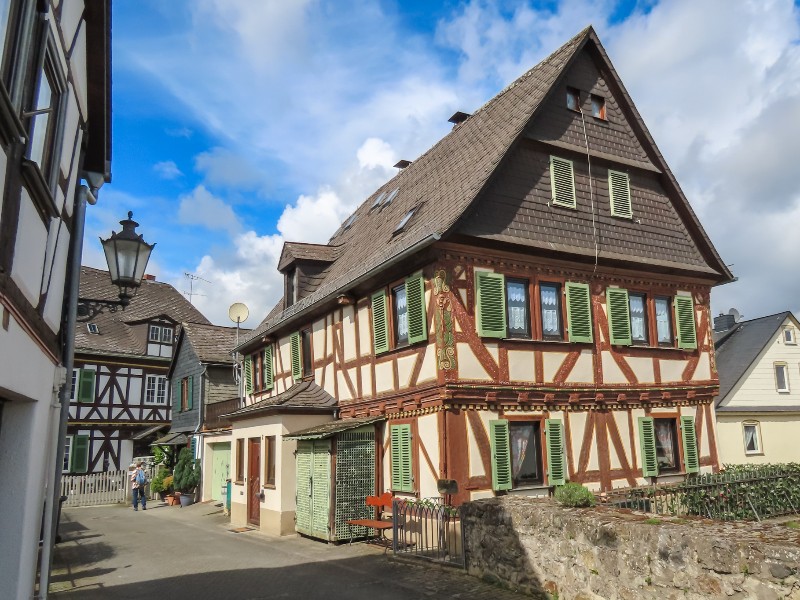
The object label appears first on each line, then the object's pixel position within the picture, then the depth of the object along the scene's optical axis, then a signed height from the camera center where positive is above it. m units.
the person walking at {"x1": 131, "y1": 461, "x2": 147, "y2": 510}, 25.70 -1.15
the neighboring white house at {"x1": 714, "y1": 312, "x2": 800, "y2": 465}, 25.47 +1.89
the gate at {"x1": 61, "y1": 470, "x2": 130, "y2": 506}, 28.73 -1.45
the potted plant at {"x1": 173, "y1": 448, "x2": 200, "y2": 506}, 27.25 -0.91
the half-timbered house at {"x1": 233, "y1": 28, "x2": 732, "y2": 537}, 13.54 +3.01
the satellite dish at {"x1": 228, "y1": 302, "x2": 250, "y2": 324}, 26.11 +5.27
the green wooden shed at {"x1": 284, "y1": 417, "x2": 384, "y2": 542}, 14.22 -0.57
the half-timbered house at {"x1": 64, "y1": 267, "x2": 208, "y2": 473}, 34.03 +3.59
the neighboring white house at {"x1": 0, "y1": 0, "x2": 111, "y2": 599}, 4.99 +2.00
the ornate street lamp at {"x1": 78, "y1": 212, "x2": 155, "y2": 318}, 8.31 +2.35
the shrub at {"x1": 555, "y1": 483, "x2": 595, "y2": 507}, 9.50 -0.69
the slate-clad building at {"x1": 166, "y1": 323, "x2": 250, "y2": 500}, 26.55 +2.51
